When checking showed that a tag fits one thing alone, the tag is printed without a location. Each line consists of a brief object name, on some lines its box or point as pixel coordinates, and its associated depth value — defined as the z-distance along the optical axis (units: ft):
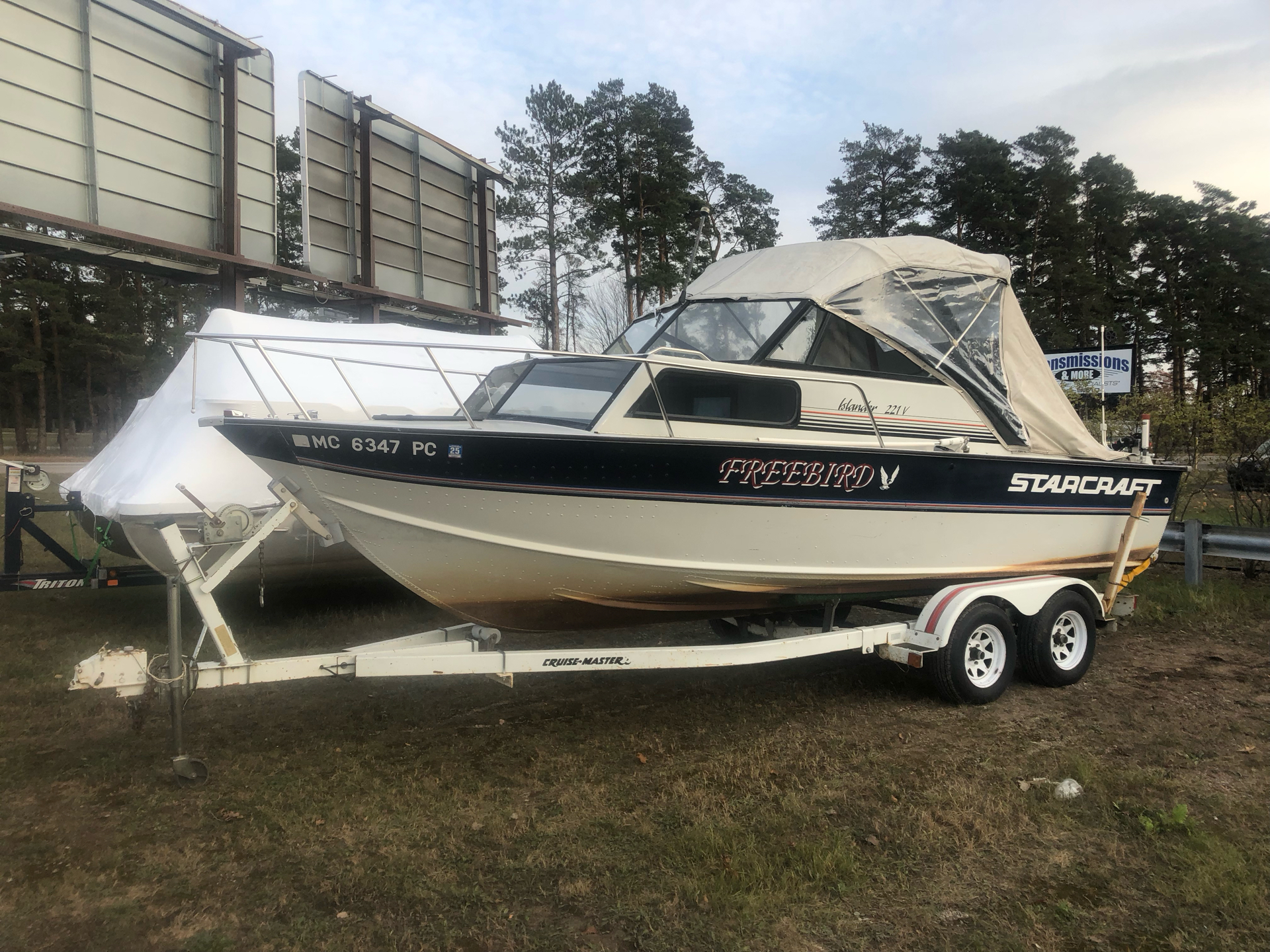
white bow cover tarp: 19.65
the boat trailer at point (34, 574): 20.40
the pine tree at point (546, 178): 94.73
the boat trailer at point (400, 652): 12.41
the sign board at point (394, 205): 44.68
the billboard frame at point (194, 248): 32.81
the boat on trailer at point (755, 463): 14.24
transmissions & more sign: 44.16
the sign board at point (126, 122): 32.04
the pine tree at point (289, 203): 106.01
